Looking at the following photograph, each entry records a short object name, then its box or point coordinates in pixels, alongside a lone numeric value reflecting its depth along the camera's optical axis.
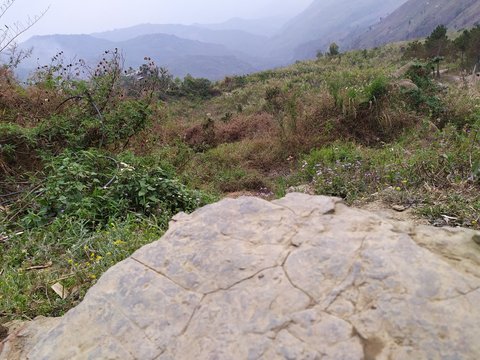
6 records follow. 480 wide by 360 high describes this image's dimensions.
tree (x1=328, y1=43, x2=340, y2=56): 31.43
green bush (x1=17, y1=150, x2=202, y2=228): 4.40
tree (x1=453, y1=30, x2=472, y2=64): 19.14
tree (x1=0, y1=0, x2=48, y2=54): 7.77
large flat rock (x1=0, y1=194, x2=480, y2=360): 1.63
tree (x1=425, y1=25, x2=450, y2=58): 20.17
